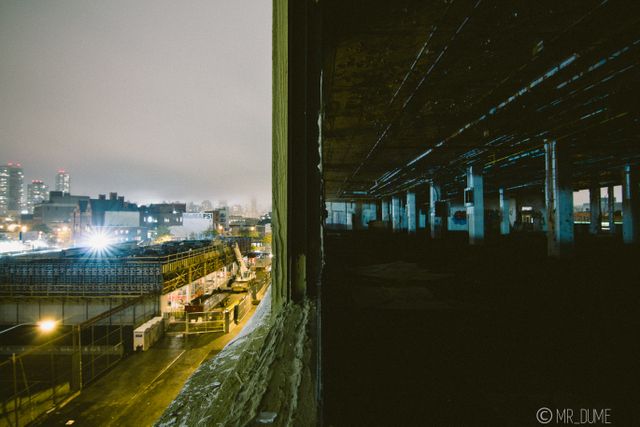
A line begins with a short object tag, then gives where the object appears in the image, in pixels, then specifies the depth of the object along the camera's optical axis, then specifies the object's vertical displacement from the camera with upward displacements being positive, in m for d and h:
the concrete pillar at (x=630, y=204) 13.39 +0.61
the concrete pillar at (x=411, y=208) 24.83 +1.08
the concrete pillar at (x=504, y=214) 23.02 +0.33
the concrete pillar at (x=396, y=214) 29.11 +0.57
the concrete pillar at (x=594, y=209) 21.80 +0.63
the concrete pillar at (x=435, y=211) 19.41 +0.59
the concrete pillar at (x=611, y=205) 21.73 +0.95
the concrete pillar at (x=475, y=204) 14.18 +0.79
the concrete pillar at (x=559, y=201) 9.72 +0.60
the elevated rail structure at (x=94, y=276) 14.09 -2.93
